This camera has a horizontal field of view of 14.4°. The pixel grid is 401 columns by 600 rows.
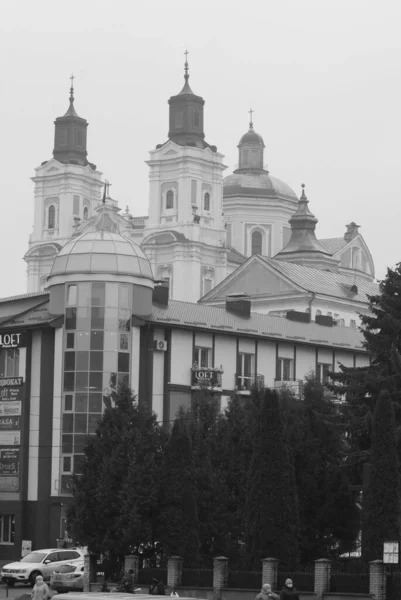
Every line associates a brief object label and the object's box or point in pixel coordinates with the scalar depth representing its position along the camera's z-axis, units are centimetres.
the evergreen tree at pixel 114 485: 5016
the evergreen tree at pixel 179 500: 4997
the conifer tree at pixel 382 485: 4478
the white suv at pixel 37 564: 5528
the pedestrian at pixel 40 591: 3556
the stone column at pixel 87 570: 5141
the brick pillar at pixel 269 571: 4578
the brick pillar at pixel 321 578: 4445
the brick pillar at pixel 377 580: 4294
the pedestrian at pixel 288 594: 3694
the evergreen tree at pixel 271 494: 4744
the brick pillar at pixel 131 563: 5000
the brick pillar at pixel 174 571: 4850
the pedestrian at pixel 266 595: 3531
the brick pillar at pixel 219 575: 4734
